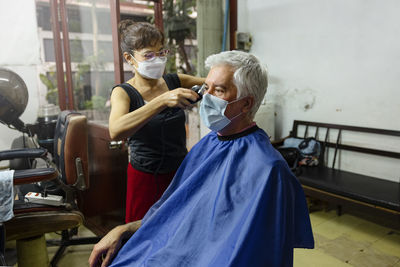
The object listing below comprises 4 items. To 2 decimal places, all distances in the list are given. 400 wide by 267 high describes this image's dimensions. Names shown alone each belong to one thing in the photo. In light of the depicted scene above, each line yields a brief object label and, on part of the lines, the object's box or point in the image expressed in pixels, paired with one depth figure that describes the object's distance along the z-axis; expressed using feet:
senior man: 3.27
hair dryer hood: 8.29
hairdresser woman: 4.70
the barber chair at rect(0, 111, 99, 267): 5.60
